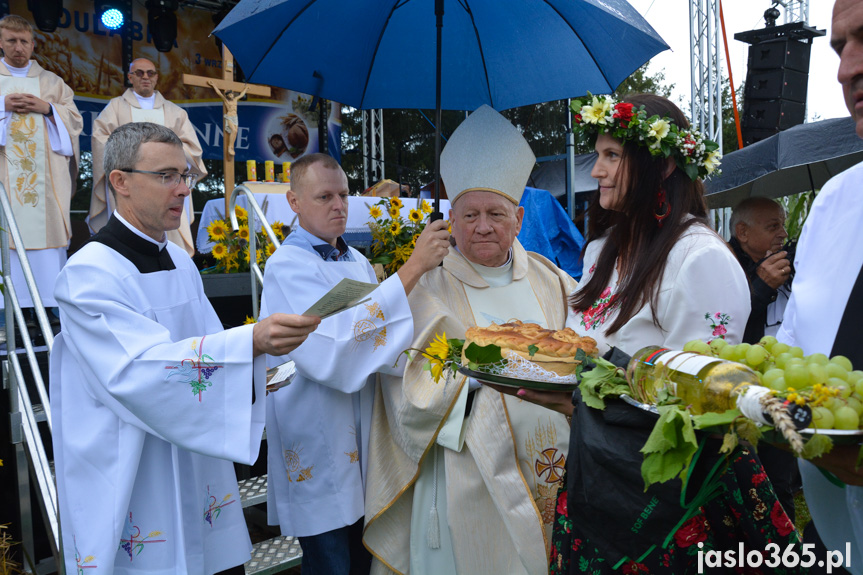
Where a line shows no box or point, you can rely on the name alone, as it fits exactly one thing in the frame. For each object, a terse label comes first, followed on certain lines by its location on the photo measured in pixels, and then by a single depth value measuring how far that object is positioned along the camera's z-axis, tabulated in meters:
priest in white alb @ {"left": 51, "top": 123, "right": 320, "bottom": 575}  2.09
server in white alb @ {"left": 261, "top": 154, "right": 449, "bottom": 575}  2.62
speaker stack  9.23
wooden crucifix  7.04
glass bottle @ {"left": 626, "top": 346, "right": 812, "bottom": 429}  1.17
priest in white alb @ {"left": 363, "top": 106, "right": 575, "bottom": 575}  2.56
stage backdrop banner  9.36
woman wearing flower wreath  1.63
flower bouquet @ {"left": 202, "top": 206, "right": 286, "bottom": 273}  4.95
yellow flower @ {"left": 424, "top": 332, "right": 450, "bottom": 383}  2.21
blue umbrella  3.22
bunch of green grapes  1.08
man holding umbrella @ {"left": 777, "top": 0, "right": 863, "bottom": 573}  1.28
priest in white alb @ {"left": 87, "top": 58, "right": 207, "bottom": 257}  6.29
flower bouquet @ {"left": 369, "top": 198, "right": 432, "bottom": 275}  4.57
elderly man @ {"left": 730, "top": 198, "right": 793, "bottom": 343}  4.13
